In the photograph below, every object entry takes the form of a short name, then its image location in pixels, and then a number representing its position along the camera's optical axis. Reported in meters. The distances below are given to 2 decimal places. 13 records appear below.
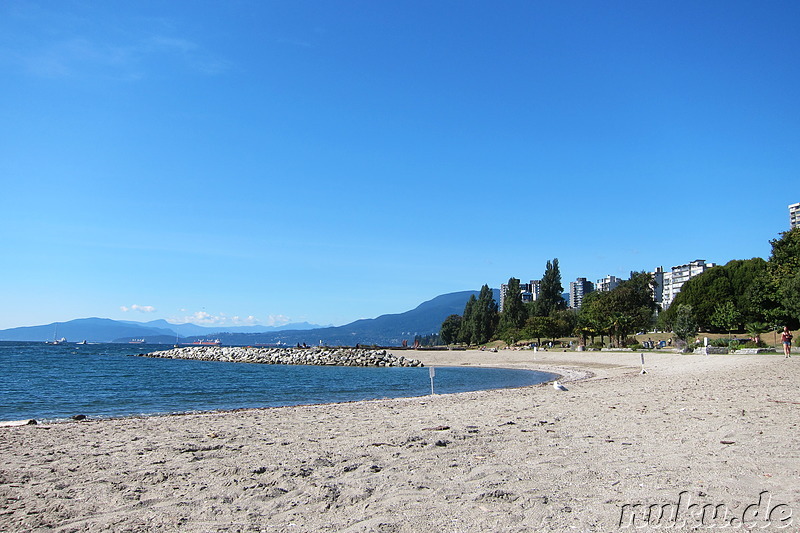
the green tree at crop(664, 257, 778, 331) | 86.81
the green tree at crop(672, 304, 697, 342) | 58.20
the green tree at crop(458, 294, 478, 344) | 122.69
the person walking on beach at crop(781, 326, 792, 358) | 32.41
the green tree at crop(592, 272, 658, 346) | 71.77
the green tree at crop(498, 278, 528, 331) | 108.94
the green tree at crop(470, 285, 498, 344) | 119.75
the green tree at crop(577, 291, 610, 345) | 73.31
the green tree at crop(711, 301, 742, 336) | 69.44
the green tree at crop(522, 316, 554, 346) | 88.56
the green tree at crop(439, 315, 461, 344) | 144.11
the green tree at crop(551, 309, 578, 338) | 93.53
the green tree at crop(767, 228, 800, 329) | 40.12
